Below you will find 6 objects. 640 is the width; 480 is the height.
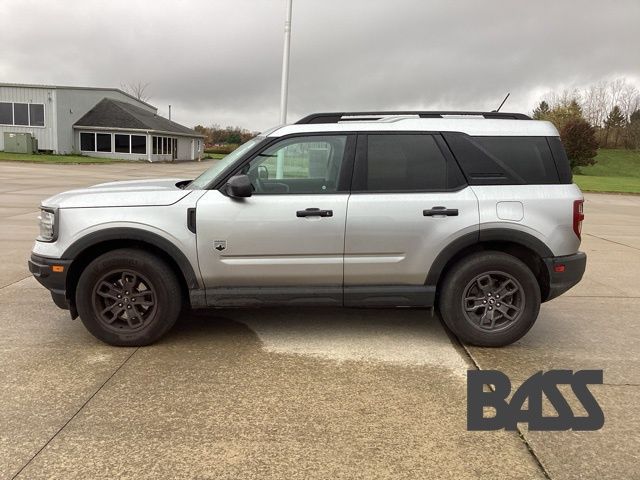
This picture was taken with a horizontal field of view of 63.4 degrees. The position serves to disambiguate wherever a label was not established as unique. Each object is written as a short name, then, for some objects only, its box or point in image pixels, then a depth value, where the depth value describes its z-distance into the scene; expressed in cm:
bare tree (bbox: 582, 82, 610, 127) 8875
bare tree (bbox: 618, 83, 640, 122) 8750
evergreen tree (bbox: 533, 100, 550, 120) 7594
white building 3925
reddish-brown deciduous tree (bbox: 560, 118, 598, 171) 5696
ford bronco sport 419
